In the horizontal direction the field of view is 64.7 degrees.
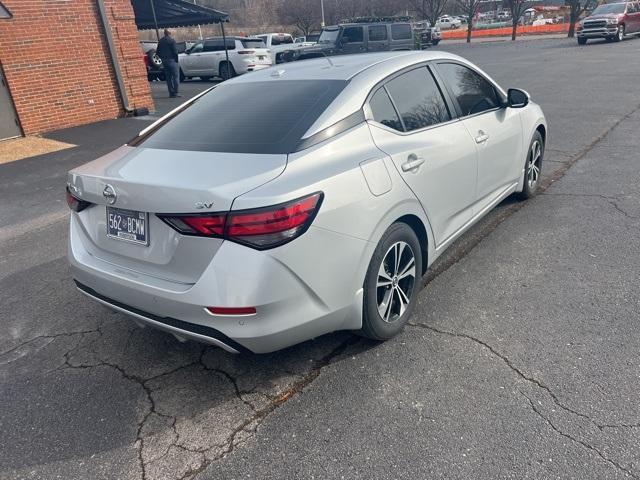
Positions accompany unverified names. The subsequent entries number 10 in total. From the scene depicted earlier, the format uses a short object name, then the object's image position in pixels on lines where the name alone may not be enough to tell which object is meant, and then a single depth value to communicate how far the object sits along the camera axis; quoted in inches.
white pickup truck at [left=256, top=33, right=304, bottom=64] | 827.8
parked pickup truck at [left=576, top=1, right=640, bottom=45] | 1024.9
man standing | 583.8
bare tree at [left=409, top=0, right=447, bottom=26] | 1755.7
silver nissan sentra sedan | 89.1
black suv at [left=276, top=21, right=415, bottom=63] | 709.9
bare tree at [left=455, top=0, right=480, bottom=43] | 1519.8
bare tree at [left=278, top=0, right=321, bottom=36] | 2100.6
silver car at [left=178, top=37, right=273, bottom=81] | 765.9
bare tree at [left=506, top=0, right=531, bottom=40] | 1429.6
